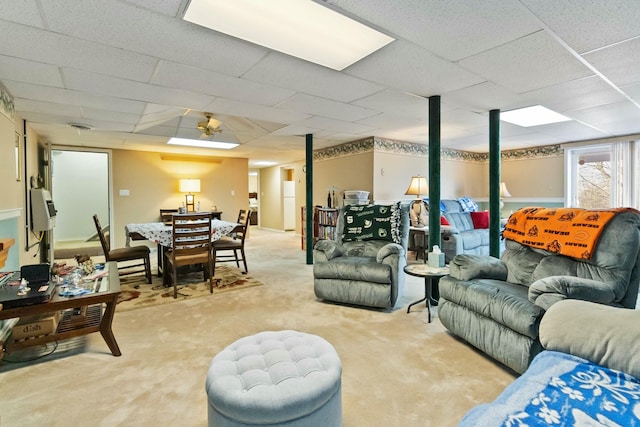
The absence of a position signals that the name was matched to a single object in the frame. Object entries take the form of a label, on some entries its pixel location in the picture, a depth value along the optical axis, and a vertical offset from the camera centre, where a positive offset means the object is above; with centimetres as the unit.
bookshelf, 574 -32
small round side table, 269 -59
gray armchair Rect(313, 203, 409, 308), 302 -55
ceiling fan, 452 +118
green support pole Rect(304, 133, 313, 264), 534 +29
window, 579 +52
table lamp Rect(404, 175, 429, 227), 540 +21
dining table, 376 -32
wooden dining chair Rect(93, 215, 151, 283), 371 -56
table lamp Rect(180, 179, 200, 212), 710 +46
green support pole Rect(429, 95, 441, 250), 329 +34
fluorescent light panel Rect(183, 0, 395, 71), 177 +111
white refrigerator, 946 +13
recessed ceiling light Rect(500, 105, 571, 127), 409 +119
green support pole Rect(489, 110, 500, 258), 389 +25
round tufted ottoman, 119 -71
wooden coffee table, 194 -67
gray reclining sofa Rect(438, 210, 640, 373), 181 -55
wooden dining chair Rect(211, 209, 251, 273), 428 -50
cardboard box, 214 -80
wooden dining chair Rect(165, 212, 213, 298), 344 -39
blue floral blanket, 87 -59
